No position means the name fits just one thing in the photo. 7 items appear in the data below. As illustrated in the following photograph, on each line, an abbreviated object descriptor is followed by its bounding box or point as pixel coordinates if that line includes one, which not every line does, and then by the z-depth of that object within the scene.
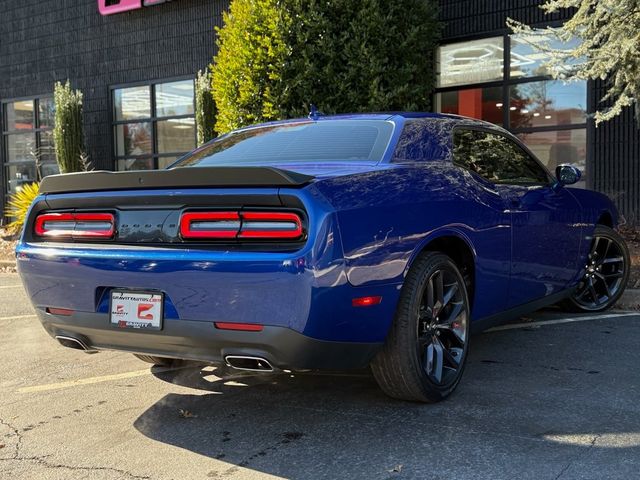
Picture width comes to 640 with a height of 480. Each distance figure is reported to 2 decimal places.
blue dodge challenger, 2.81
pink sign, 14.54
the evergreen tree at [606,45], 7.12
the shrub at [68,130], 14.84
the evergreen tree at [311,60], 9.36
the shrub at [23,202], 13.38
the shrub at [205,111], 12.86
